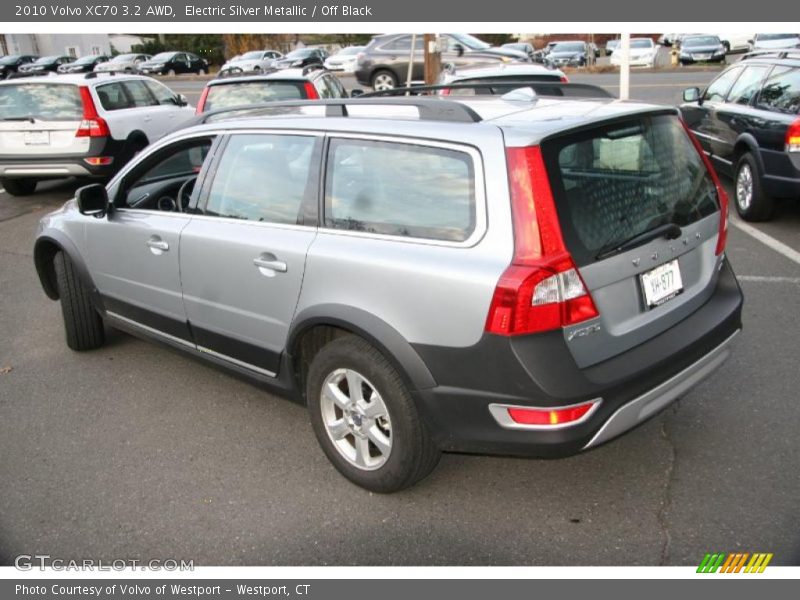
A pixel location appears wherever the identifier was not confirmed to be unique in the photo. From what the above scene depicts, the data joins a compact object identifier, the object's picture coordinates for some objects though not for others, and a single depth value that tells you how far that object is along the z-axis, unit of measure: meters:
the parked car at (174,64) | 43.88
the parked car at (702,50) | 32.91
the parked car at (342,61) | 34.91
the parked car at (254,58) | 31.65
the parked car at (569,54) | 35.22
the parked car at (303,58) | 34.19
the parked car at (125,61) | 40.88
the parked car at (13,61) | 43.98
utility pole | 13.95
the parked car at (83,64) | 37.46
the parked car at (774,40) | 26.93
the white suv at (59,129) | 9.63
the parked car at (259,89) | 8.62
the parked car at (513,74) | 9.46
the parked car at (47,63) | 41.83
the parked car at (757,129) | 6.99
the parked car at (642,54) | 32.66
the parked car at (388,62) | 19.41
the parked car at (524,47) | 32.44
